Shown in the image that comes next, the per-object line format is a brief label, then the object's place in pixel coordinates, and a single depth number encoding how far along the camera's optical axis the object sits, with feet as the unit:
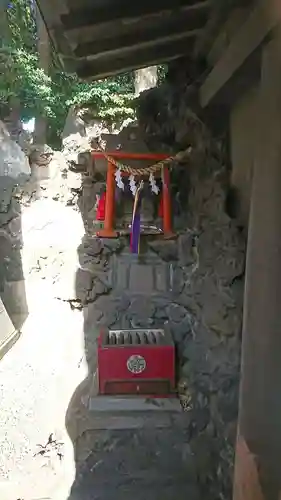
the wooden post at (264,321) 4.04
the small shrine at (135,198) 9.39
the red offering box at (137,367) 8.62
